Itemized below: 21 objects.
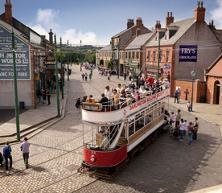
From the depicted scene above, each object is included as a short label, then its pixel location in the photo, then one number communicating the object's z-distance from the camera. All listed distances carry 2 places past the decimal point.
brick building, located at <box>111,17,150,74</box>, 70.70
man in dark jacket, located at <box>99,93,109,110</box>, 15.01
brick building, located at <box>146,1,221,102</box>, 40.47
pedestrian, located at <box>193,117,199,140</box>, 20.69
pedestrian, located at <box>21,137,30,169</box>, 15.64
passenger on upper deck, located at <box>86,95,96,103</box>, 15.54
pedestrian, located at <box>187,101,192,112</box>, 30.61
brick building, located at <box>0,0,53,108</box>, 29.03
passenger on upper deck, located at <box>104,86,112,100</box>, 17.77
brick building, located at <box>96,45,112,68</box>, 83.31
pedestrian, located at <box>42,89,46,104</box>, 34.18
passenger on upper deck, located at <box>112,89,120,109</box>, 15.11
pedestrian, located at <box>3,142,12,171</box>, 15.17
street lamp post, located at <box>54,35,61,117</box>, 27.26
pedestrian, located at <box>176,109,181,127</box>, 21.57
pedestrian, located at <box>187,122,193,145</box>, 19.86
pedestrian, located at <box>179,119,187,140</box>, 20.67
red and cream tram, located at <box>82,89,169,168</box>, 14.59
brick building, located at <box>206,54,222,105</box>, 34.19
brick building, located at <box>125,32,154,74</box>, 57.03
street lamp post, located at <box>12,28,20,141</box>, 19.49
